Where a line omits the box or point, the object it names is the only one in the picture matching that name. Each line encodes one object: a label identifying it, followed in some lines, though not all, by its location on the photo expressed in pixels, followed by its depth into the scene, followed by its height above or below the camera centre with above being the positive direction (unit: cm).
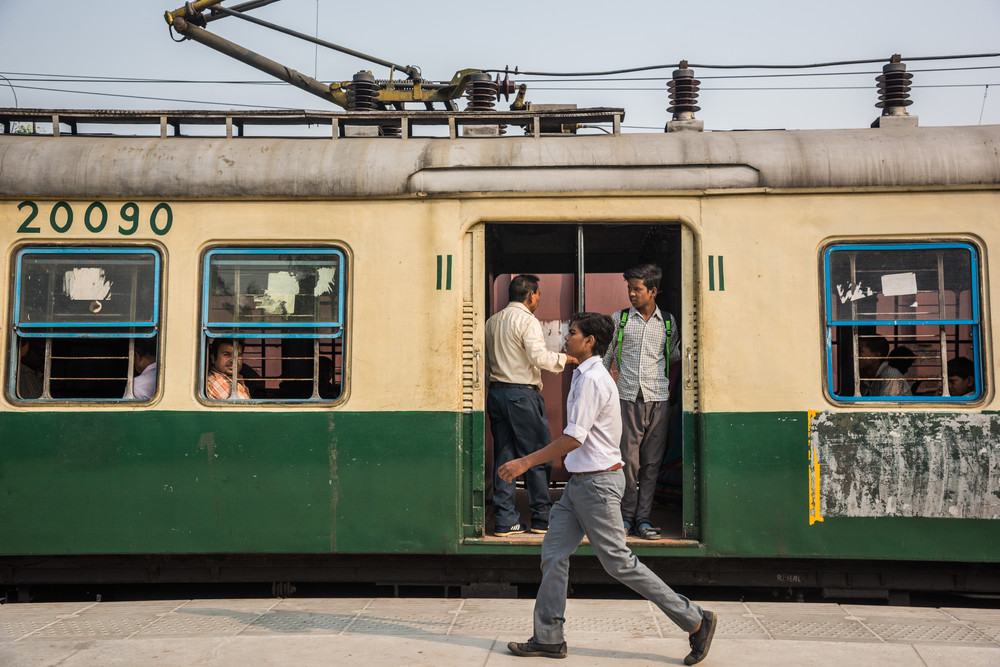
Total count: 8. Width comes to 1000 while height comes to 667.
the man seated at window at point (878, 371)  542 -1
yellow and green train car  533 +13
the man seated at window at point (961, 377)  535 -5
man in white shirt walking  421 -67
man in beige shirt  568 -22
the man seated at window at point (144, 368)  555 +0
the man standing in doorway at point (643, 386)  573 -11
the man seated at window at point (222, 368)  561 +0
